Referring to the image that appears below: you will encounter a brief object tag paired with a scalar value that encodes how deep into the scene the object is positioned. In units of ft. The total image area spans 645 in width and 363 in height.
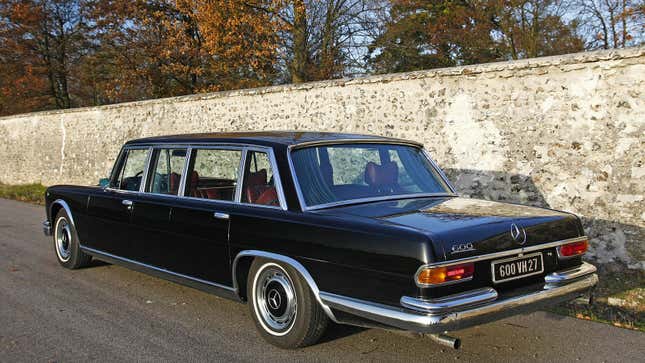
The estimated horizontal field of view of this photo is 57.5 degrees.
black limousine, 11.25
